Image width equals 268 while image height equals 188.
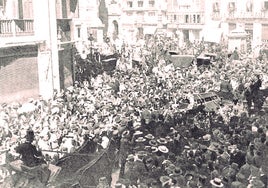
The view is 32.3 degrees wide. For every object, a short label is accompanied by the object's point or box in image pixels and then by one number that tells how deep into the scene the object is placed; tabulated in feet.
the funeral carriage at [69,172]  33.47
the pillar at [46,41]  67.87
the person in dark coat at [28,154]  36.32
